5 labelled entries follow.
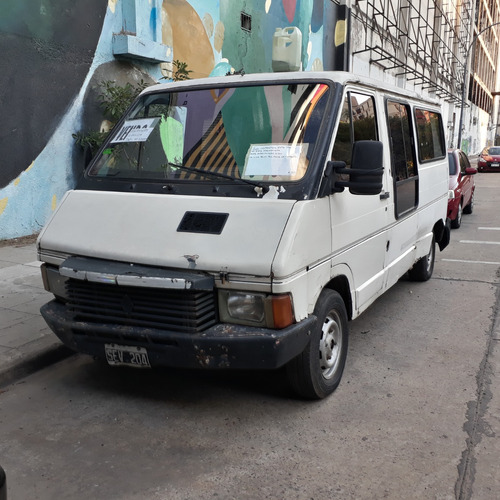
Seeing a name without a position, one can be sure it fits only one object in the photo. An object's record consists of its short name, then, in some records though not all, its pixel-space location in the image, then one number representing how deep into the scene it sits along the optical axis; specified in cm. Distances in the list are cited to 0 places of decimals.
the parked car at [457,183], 1078
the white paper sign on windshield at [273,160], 369
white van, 329
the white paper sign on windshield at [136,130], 431
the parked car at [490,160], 2850
